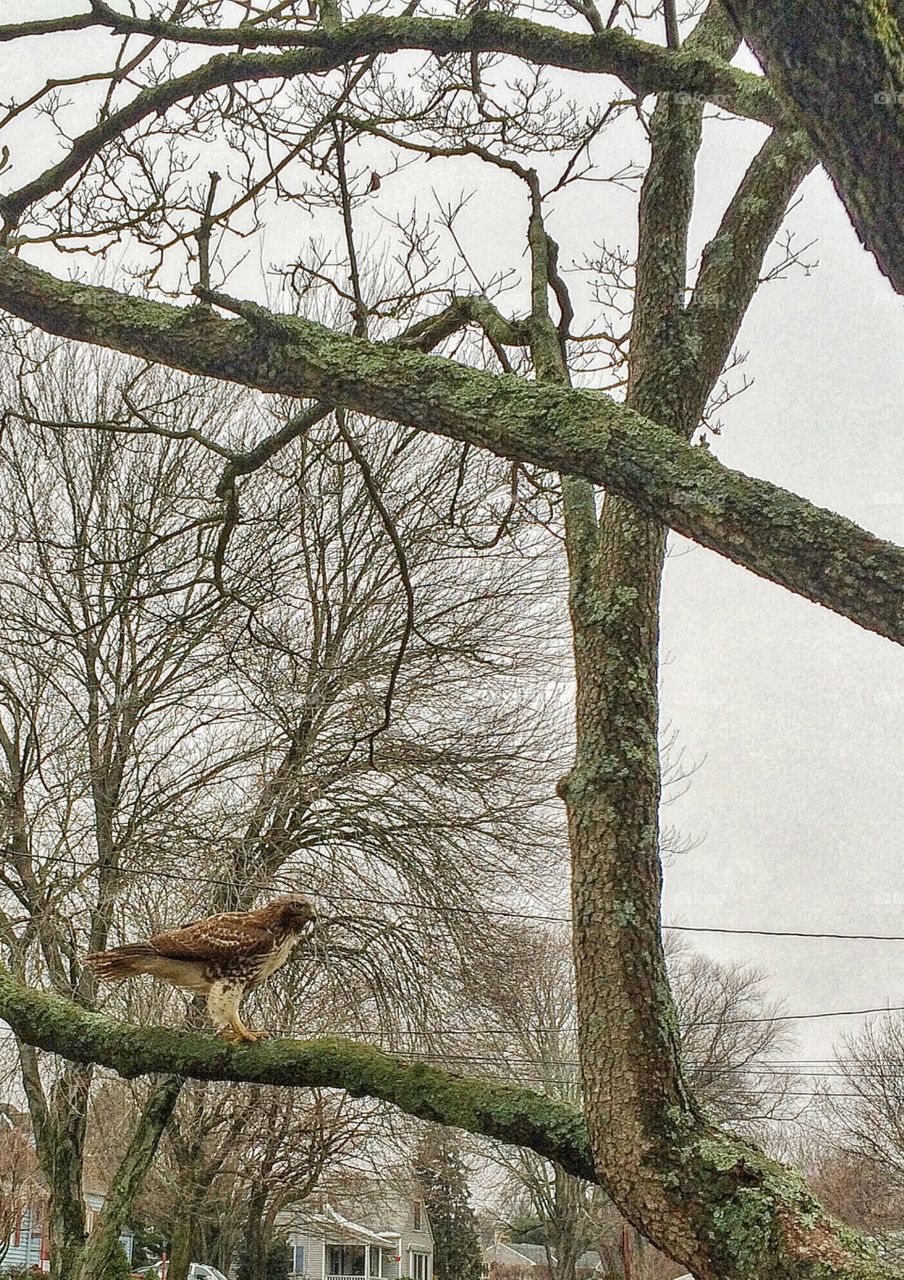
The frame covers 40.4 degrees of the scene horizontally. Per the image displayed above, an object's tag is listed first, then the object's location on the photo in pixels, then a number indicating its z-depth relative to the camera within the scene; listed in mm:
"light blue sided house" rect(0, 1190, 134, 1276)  20311
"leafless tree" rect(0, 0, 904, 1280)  2162
